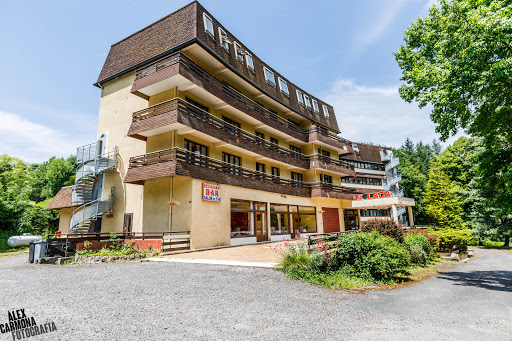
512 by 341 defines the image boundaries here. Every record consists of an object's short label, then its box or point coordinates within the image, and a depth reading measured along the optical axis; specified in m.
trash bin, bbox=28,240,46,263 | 12.92
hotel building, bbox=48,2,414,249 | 16.98
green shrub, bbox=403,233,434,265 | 14.35
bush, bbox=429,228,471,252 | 19.56
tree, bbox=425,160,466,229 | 28.05
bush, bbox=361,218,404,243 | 14.18
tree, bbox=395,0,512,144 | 8.12
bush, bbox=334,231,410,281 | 9.65
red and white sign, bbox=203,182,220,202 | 17.53
